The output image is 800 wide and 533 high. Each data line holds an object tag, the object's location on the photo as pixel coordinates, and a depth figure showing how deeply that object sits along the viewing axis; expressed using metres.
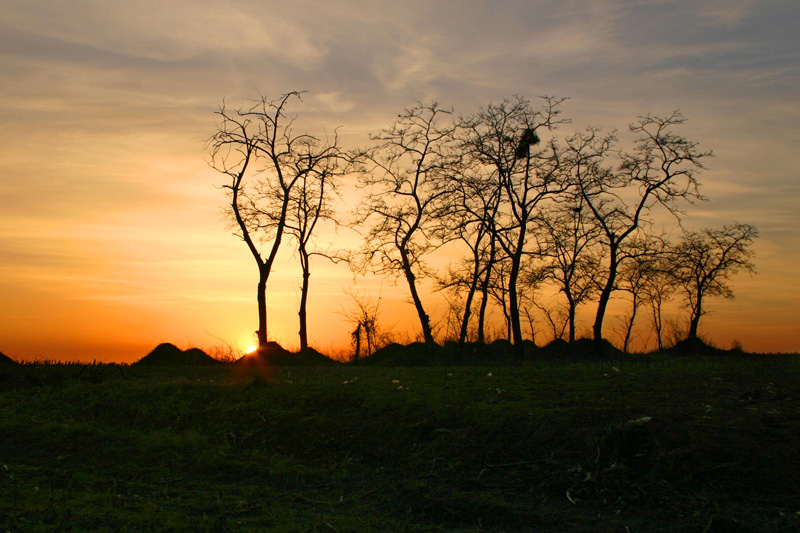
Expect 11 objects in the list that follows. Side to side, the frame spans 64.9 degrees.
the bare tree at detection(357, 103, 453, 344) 27.08
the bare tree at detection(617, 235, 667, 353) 35.38
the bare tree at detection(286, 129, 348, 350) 27.50
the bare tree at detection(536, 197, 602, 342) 29.55
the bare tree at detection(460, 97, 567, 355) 26.39
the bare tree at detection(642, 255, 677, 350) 36.69
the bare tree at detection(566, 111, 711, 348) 27.16
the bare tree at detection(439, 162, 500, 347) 26.73
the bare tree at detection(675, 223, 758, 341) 36.06
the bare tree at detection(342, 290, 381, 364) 28.61
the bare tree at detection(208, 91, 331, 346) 25.31
